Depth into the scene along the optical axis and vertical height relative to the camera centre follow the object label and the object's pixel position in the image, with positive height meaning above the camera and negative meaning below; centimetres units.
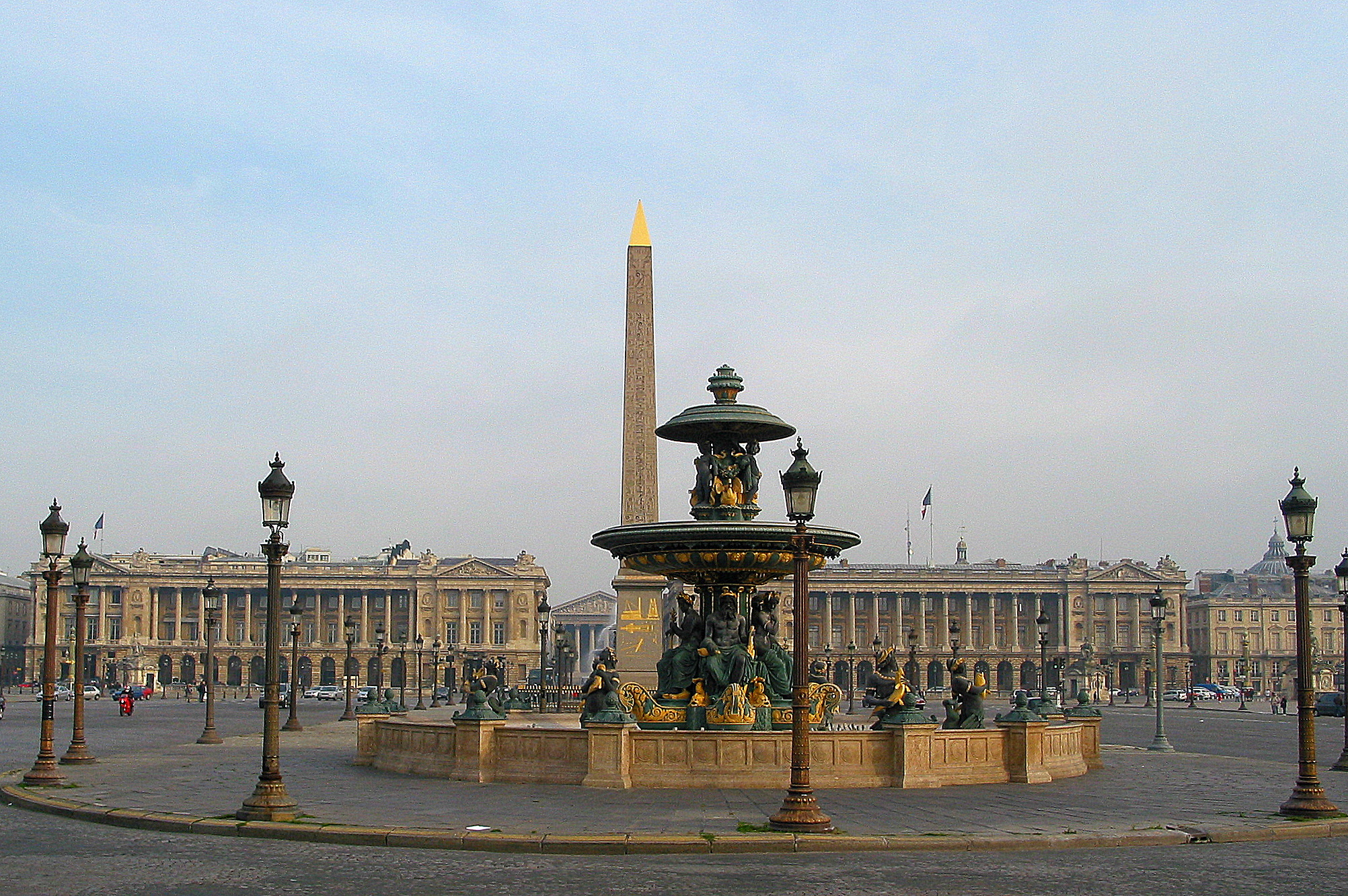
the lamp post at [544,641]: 4512 -204
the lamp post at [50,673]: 2111 -142
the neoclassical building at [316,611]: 15388 -298
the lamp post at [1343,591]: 2653 -19
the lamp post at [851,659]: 7012 -380
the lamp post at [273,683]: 1616 -112
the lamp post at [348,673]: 5181 -354
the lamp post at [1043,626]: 4036 -125
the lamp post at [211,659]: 3597 -204
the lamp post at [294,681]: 4000 -269
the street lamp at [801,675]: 1517 -98
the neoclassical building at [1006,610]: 15700 -306
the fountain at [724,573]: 2278 +14
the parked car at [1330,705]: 6386 -545
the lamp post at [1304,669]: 1723 -108
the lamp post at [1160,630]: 3584 -137
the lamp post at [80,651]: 2406 -121
